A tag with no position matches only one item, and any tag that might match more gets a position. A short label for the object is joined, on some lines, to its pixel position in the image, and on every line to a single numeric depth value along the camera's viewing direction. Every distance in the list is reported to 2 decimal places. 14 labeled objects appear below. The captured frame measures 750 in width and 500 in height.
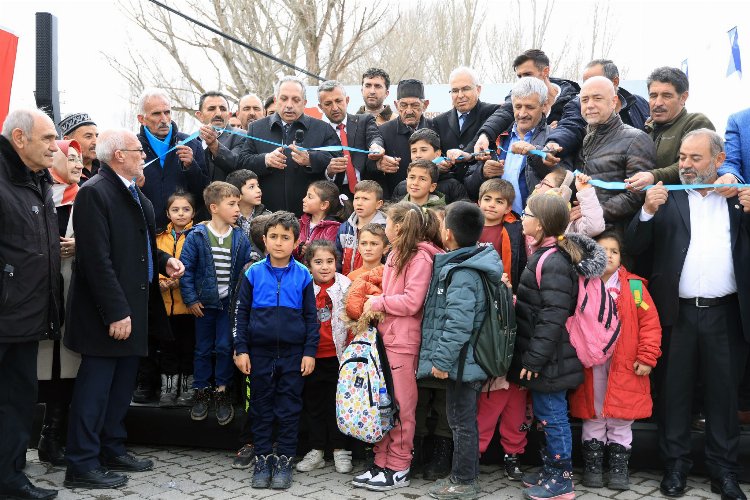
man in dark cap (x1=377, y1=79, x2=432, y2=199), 6.79
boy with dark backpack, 4.53
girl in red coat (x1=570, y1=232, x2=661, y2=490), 4.75
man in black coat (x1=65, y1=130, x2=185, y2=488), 4.72
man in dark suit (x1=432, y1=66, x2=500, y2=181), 6.65
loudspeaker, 7.62
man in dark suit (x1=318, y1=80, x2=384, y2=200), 6.62
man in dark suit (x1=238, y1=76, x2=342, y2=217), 6.61
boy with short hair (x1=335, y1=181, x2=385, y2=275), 5.78
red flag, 7.86
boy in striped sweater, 5.52
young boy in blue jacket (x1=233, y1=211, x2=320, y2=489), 4.93
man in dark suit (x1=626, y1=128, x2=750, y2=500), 4.70
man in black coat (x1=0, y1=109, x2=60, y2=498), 4.34
